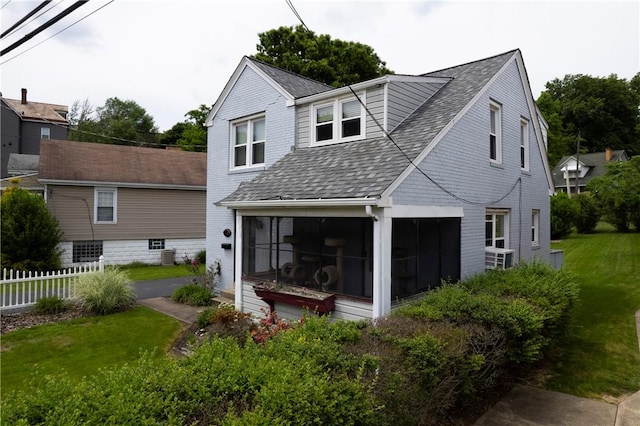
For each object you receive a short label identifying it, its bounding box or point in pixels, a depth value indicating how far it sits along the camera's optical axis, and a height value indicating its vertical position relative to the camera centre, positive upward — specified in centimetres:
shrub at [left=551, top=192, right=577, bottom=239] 2641 +51
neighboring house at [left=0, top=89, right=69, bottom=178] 3456 +844
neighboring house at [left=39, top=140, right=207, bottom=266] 1823 +79
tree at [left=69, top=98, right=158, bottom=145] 4747 +1260
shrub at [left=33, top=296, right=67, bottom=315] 1067 -249
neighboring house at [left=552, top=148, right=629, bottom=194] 4416 +639
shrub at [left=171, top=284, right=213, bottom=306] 1177 -241
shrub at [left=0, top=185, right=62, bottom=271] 1482 -68
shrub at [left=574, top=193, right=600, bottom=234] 2867 +59
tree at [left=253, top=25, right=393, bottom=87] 2733 +1194
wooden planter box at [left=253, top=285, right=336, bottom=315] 747 -160
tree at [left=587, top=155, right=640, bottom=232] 1656 +182
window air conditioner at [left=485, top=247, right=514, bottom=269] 973 -94
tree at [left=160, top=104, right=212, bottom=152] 3756 +878
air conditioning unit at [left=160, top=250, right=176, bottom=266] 2036 -216
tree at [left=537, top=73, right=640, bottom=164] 5181 +1458
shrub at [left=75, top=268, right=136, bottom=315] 1077 -216
